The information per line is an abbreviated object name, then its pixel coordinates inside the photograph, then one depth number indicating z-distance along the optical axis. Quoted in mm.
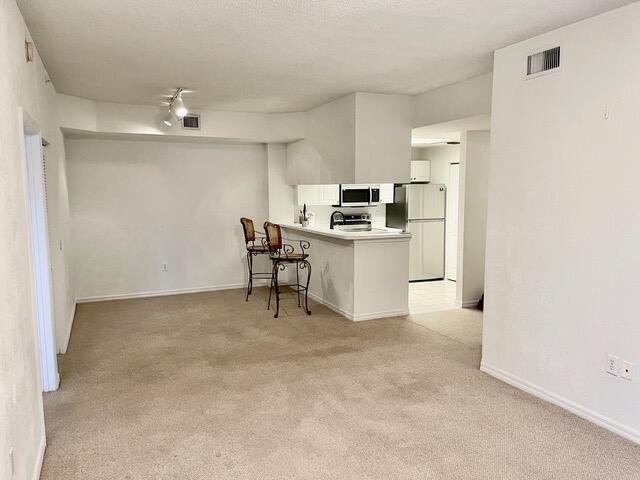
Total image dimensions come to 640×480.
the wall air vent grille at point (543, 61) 3182
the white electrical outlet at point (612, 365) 2891
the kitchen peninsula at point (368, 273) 5340
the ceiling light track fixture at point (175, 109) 4828
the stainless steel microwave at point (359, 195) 6992
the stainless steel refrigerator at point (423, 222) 7434
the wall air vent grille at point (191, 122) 6116
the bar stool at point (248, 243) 6277
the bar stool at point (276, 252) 5621
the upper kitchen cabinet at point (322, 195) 7000
